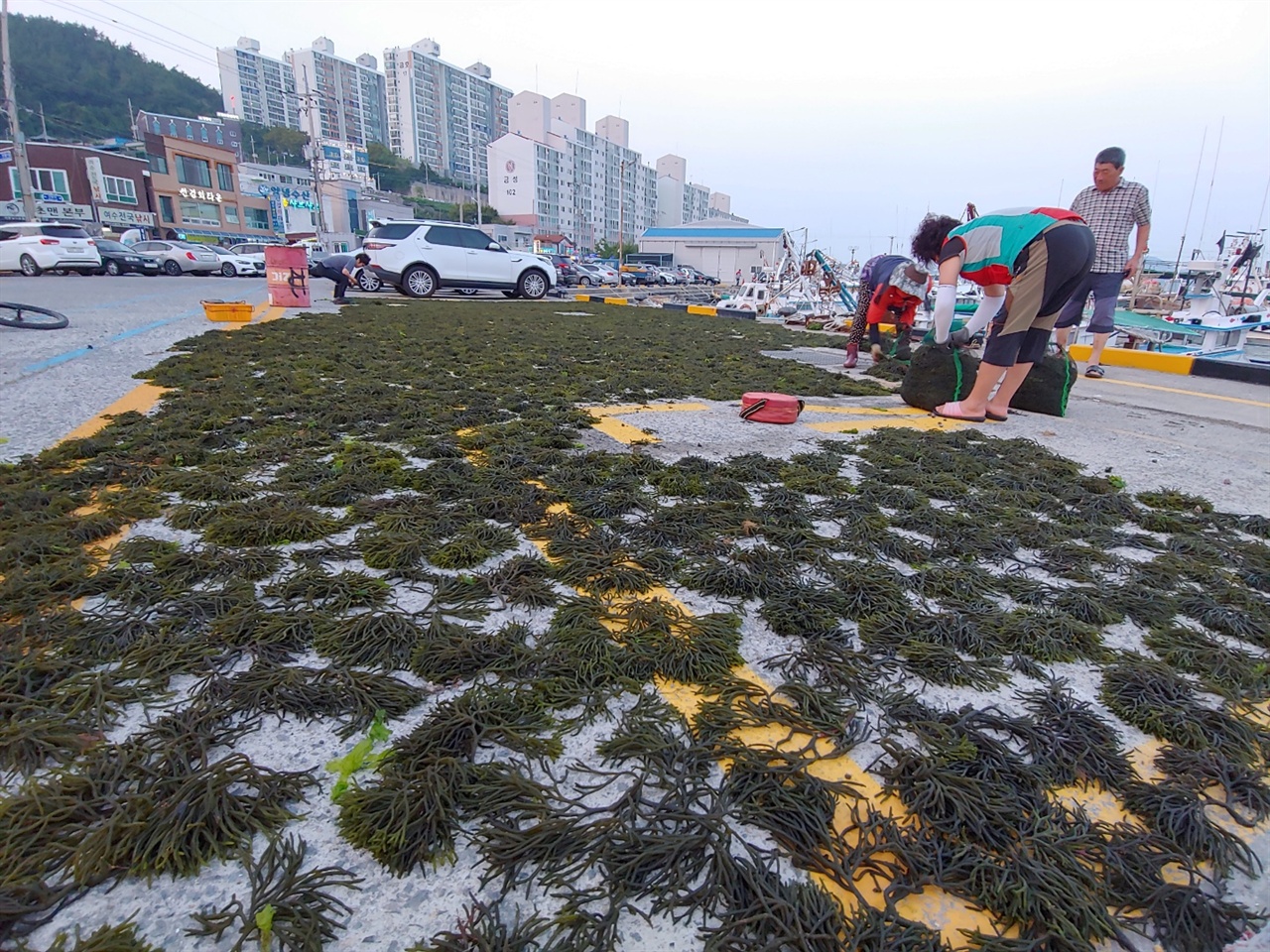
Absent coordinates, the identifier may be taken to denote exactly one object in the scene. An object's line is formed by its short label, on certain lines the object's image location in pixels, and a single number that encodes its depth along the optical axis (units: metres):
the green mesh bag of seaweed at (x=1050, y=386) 5.28
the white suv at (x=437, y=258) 15.28
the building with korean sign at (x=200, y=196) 55.62
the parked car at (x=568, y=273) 36.66
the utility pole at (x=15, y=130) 23.53
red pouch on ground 4.62
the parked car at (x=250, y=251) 29.03
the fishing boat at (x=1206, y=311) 11.50
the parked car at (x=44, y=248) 20.36
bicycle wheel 7.53
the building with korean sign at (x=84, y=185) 46.97
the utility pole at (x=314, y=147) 50.56
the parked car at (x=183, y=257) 25.50
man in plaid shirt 6.91
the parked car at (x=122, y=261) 23.92
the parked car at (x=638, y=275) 47.16
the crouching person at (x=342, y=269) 13.55
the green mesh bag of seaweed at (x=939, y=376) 5.30
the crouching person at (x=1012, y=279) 4.55
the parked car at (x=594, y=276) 40.28
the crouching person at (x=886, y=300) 7.51
